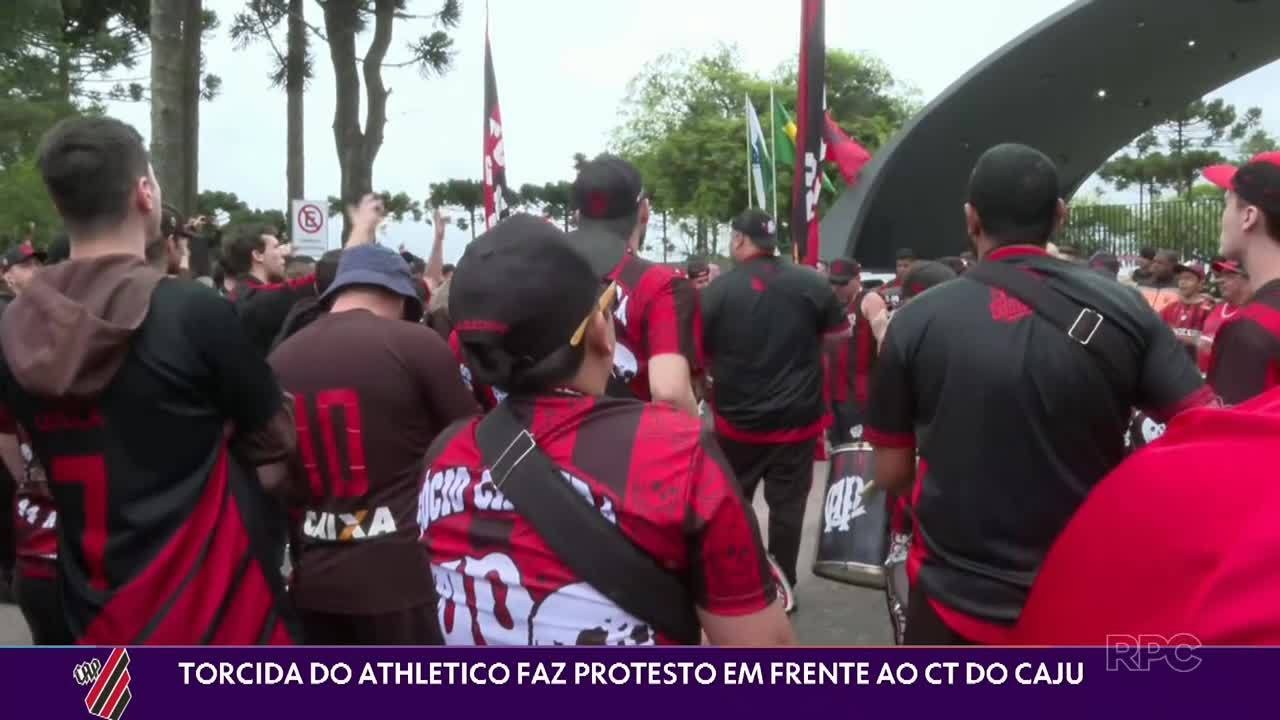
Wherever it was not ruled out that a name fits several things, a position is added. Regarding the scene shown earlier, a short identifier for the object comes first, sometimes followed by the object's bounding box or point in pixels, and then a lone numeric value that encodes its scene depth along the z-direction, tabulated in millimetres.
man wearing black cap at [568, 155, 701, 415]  3719
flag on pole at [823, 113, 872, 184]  18078
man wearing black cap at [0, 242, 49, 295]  6953
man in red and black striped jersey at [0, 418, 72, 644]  3244
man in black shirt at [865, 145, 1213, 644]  2664
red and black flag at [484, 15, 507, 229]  12039
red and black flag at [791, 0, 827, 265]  8281
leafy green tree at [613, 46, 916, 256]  48531
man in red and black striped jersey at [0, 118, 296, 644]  2309
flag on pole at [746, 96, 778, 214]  19094
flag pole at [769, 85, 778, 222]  22641
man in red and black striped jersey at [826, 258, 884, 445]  8227
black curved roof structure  24984
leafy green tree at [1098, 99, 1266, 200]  49875
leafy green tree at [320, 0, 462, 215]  17125
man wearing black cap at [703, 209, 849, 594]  6059
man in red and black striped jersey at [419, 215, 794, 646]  1731
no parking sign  11969
